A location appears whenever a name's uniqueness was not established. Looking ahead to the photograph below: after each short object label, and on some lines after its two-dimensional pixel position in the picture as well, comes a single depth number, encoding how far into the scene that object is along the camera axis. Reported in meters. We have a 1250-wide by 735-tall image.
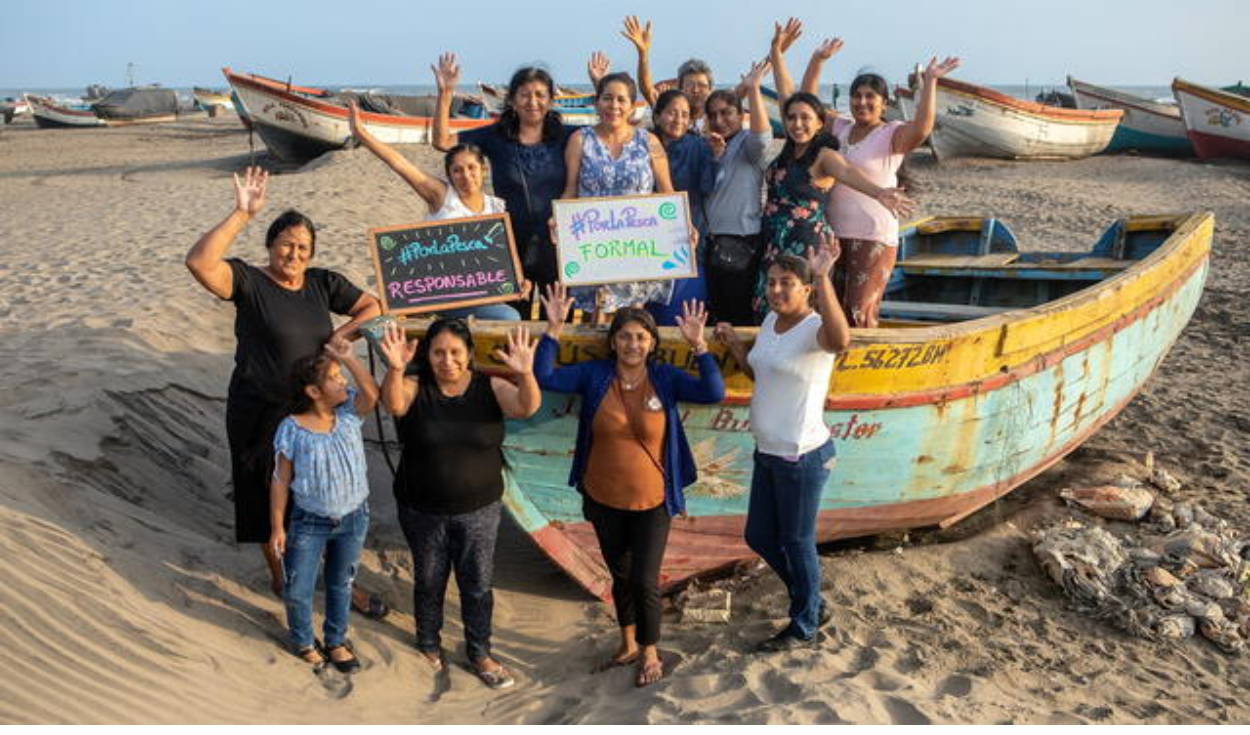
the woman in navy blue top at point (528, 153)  4.61
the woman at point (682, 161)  4.82
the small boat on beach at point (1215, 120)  21.94
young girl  3.70
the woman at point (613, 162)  4.59
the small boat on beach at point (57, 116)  38.12
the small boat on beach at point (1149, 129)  24.58
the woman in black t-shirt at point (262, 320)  3.84
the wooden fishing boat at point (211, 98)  48.18
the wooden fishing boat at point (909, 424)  4.34
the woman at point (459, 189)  4.37
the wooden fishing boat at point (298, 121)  21.75
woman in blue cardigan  3.74
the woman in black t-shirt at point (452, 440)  3.66
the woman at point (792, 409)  3.60
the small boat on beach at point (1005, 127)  22.41
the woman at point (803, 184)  4.36
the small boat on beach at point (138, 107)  40.00
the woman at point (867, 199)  4.79
